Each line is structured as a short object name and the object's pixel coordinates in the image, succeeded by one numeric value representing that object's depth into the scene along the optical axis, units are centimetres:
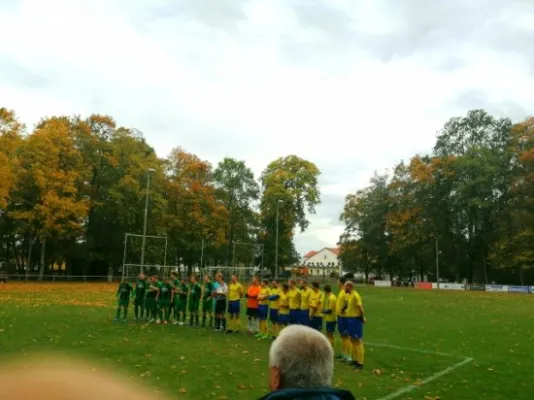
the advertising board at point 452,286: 6105
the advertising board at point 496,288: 5843
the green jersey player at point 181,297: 1955
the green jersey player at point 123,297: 1909
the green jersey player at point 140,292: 2000
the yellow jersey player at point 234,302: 1808
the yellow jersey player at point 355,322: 1225
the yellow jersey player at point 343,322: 1314
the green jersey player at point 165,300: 1959
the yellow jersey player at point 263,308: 1752
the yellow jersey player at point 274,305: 1712
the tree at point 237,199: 6738
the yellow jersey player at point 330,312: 1455
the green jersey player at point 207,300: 1895
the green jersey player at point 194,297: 1962
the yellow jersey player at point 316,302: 1509
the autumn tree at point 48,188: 4528
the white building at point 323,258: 16875
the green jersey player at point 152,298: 1964
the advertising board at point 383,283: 7228
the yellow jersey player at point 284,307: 1670
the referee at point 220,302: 1816
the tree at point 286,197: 6538
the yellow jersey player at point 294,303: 1630
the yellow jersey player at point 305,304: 1597
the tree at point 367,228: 7525
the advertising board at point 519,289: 5697
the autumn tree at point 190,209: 5866
